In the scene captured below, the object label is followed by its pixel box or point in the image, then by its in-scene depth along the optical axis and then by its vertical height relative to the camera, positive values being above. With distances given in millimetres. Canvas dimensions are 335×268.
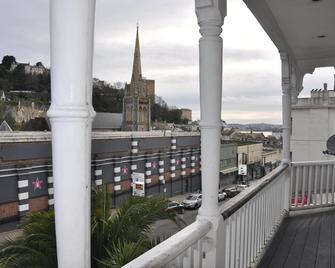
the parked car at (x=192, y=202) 23350 -5697
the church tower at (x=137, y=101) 47594 +2790
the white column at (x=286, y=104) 3966 +215
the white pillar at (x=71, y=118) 826 +7
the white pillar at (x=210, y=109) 1626 +62
